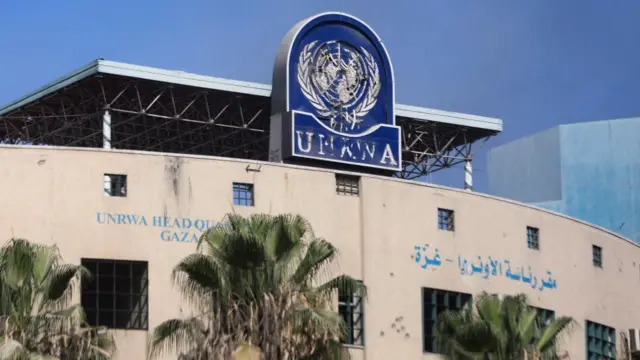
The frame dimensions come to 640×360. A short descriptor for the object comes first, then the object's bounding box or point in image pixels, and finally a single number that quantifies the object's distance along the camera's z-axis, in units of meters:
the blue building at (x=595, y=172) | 81.12
